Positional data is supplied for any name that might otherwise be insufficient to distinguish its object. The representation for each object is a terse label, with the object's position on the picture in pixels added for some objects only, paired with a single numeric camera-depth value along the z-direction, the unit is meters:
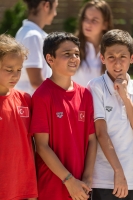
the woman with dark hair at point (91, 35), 9.70
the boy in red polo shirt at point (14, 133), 6.68
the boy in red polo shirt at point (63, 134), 6.92
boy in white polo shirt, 7.21
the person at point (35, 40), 9.10
